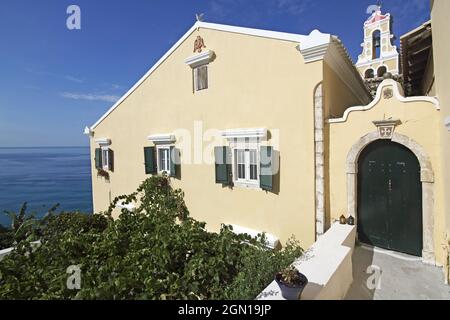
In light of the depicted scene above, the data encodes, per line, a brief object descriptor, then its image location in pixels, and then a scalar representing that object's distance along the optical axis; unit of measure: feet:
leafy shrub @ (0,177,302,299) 13.02
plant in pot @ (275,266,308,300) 10.39
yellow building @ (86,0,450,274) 17.54
